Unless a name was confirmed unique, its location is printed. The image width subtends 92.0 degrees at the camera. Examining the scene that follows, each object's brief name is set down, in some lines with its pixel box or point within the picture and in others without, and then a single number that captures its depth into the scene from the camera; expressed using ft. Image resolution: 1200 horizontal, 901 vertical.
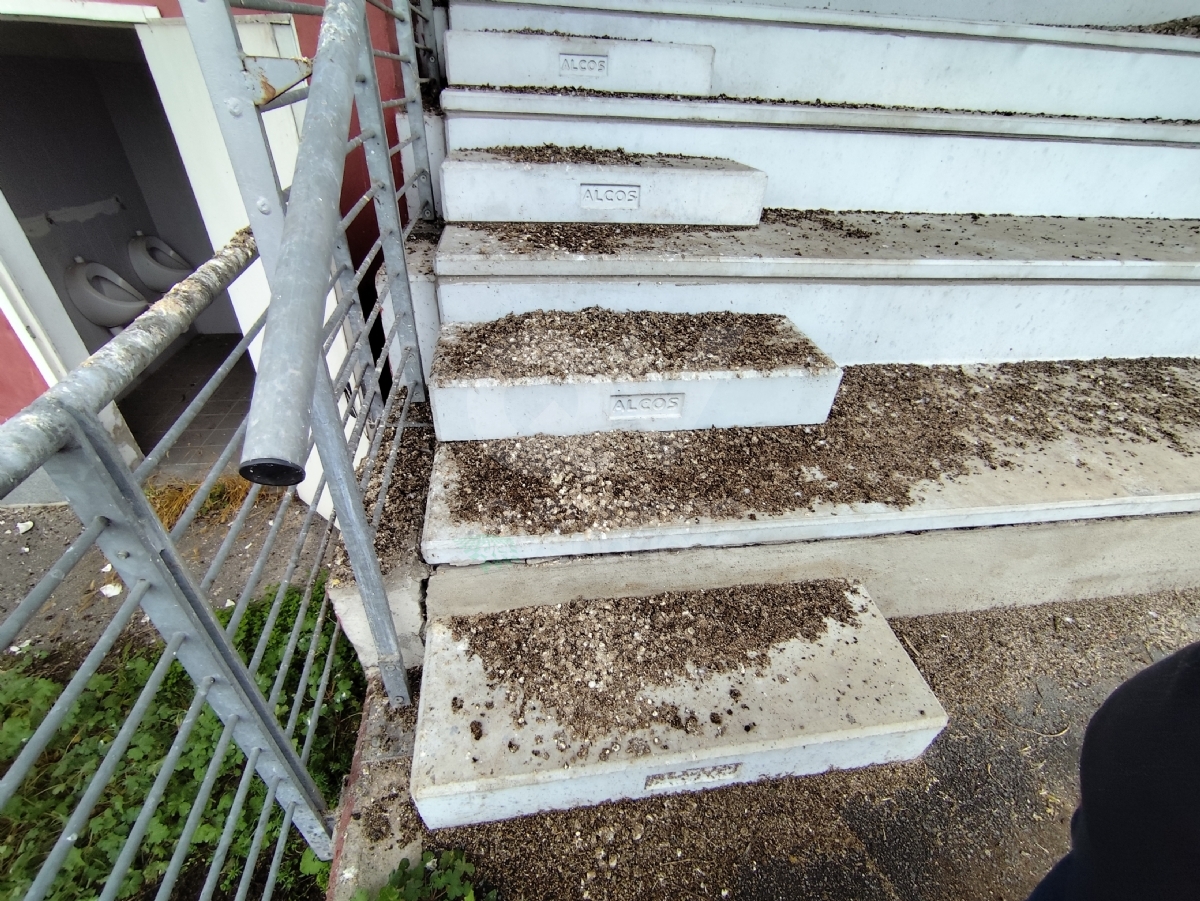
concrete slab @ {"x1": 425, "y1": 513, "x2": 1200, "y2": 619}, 5.00
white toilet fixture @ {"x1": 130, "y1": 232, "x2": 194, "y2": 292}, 13.39
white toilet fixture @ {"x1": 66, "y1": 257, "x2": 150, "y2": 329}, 11.56
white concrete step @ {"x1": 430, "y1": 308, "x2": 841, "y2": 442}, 5.28
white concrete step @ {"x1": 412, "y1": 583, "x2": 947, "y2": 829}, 4.12
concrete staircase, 4.55
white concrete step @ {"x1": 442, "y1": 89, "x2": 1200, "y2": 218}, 6.88
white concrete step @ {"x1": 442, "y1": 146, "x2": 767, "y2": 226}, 6.29
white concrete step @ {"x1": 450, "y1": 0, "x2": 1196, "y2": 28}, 9.76
